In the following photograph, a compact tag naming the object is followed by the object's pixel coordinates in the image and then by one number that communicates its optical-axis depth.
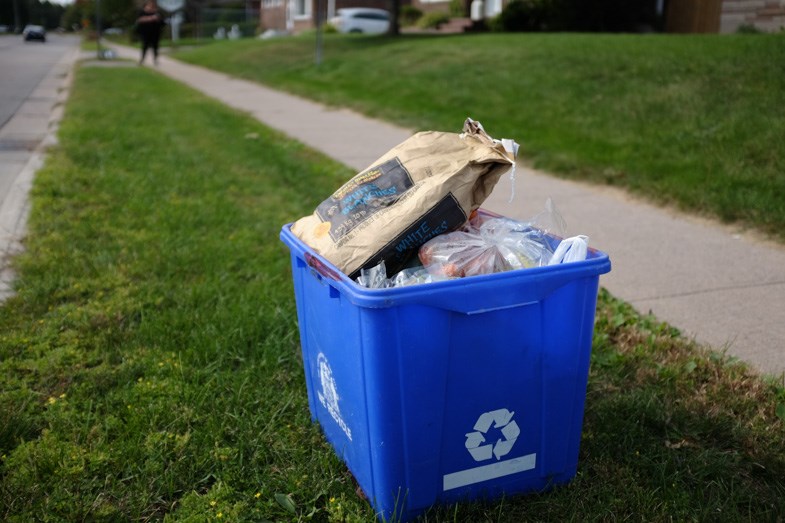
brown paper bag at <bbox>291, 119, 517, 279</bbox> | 2.30
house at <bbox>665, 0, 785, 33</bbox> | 15.76
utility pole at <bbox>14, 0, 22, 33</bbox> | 91.68
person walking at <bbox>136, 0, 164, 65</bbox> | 21.28
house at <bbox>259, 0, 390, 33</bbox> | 45.19
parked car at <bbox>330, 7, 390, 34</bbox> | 37.09
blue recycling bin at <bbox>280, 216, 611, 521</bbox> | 2.07
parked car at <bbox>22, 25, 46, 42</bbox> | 56.19
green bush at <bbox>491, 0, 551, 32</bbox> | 21.70
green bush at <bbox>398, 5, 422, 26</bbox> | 33.03
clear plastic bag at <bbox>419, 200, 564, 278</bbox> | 2.25
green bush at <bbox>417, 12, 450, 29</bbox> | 28.73
